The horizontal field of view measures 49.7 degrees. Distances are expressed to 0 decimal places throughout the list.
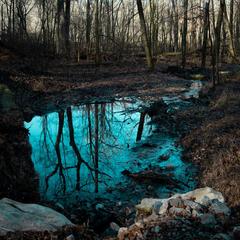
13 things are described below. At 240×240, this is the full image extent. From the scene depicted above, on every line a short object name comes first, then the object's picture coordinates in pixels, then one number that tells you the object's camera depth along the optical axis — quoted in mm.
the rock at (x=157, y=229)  3155
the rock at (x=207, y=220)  3357
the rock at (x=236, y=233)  3117
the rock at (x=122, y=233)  3186
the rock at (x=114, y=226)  3815
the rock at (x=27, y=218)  3130
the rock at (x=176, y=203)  3660
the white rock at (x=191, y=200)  3669
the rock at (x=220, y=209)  3533
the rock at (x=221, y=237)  3117
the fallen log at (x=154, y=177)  5154
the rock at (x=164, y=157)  6161
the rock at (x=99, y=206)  4310
